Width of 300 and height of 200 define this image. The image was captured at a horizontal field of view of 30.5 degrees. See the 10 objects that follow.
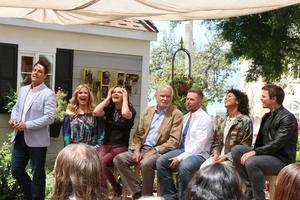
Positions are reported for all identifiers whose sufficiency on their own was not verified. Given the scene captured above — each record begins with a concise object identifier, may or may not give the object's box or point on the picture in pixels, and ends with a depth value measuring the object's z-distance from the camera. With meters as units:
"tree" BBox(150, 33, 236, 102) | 35.31
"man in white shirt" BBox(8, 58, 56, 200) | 5.88
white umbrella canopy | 4.74
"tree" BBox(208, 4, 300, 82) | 8.23
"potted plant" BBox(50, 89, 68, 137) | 9.84
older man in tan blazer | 6.24
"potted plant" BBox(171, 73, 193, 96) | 7.53
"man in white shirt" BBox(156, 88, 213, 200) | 5.94
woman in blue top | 6.35
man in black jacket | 5.61
